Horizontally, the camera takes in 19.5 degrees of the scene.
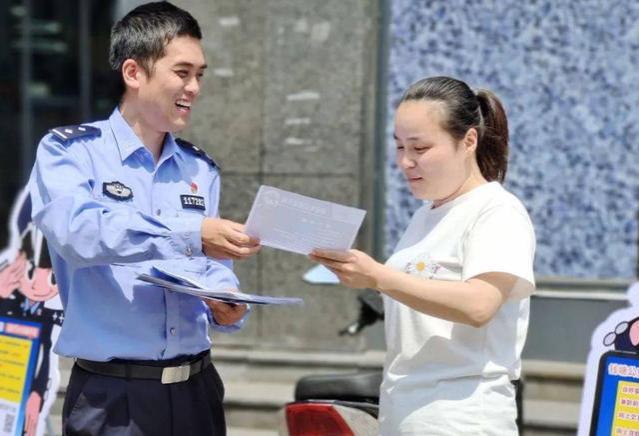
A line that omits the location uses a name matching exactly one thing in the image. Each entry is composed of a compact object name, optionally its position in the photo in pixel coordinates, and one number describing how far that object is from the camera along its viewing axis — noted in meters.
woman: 4.15
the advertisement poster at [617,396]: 5.67
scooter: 5.18
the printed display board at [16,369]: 6.72
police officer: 4.41
